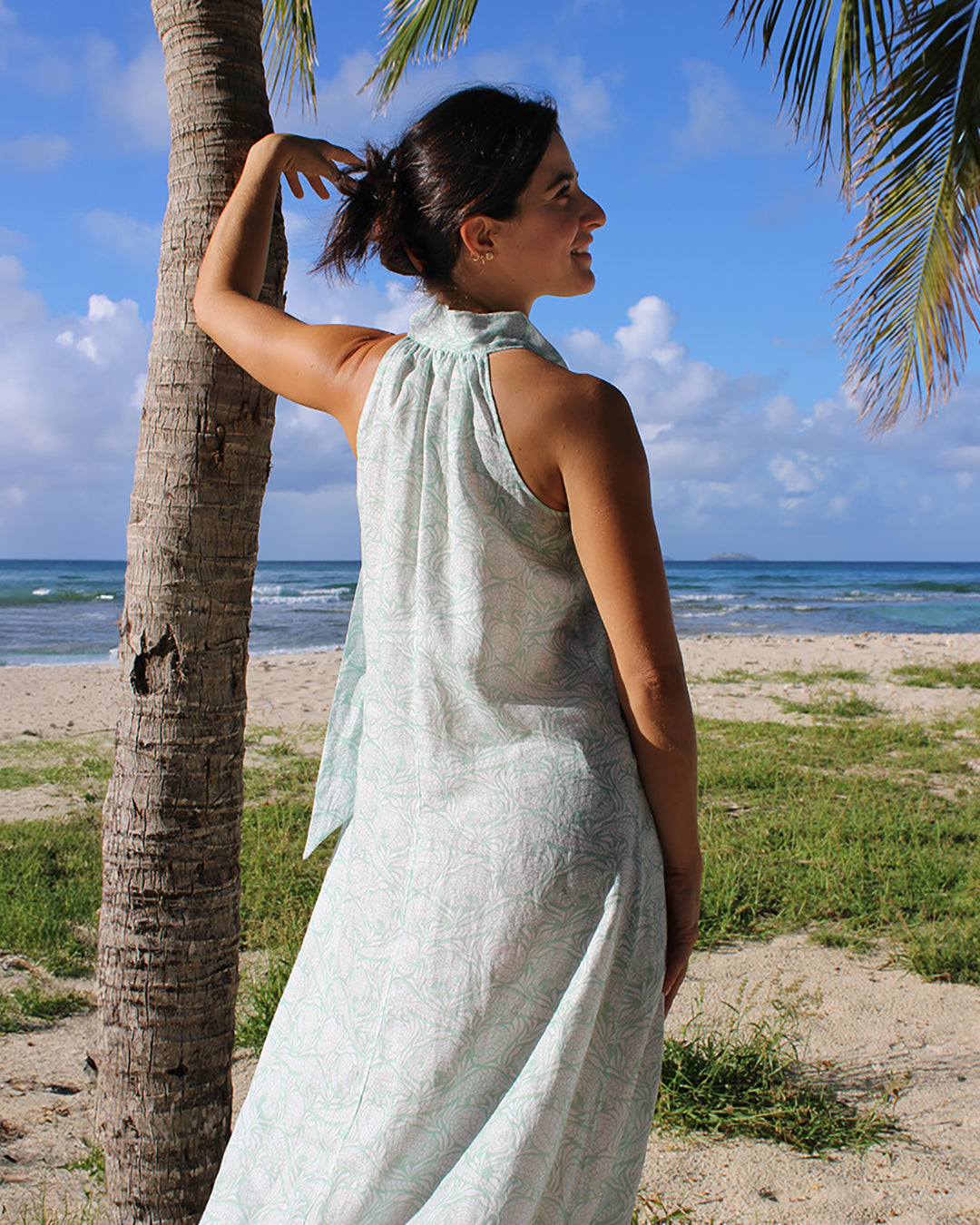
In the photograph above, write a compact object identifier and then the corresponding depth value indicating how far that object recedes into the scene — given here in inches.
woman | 43.3
